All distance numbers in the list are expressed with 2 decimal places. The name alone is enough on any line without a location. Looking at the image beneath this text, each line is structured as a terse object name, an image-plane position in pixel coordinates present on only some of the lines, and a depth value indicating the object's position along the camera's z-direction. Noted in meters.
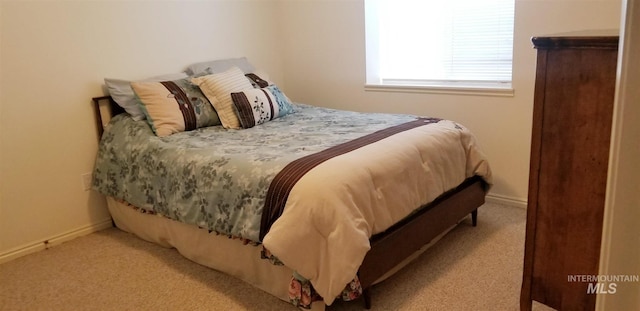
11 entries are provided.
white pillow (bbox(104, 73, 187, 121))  2.95
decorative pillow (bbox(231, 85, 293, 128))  2.98
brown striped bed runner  1.93
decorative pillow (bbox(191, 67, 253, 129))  3.01
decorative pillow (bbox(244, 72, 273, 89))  3.29
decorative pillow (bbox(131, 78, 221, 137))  2.84
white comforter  1.80
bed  1.83
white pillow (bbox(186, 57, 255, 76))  3.45
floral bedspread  2.11
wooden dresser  1.45
